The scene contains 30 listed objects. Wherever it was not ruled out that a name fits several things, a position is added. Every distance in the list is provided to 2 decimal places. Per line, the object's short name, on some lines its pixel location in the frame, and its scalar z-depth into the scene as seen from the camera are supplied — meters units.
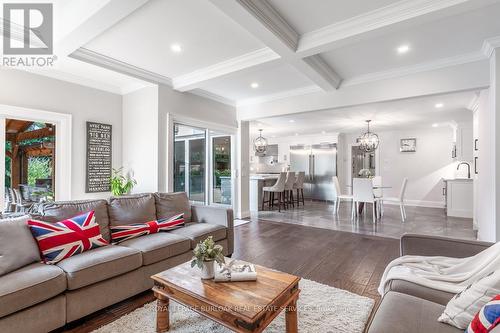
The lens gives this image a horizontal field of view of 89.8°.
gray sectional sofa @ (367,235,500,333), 1.16
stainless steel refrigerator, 8.84
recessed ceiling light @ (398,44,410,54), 3.11
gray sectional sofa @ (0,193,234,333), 1.64
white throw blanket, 1.46
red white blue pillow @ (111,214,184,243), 2.63
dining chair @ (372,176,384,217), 5.88
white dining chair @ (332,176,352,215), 6.19
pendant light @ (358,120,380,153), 6.54
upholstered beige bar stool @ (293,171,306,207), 7.67
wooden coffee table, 1.39
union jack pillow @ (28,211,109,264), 2.02
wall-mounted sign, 4.14
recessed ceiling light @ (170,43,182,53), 3.14
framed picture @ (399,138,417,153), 8.03
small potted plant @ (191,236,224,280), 1.71
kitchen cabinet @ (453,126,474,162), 6.27
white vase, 1.72
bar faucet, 6.33
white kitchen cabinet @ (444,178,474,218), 5.80
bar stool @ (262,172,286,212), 6.70
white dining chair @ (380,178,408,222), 5.58
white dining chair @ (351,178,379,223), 5.42
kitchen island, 6.92
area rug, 1.81
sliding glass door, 5.70
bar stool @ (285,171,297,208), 7.09
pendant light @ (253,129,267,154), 8.06
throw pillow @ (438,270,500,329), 1.13
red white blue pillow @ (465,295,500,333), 0.93
